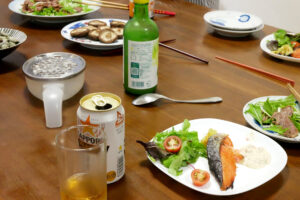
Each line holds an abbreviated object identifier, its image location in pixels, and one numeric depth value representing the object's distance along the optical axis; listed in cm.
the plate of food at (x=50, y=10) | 189
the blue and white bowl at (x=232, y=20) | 185
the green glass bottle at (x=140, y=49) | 119
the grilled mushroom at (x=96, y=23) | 175
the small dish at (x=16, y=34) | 154
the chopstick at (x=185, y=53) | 157
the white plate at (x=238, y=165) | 88
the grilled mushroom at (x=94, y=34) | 163
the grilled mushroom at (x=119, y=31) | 165
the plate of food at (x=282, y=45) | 158
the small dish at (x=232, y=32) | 178
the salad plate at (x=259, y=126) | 105
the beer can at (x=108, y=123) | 81
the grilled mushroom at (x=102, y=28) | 166
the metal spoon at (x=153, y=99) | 125
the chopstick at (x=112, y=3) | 212
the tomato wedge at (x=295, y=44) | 164
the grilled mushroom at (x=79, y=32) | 165
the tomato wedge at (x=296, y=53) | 159
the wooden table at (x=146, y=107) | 91
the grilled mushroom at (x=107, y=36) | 160
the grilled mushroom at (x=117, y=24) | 175
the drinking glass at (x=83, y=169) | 76
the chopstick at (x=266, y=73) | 142
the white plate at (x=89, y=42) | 159
